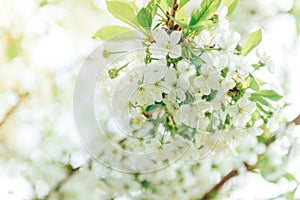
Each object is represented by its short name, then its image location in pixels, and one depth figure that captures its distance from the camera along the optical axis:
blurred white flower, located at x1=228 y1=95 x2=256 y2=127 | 0.57
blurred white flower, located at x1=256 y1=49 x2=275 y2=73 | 0.59
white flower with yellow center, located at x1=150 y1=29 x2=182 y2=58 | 0.54
